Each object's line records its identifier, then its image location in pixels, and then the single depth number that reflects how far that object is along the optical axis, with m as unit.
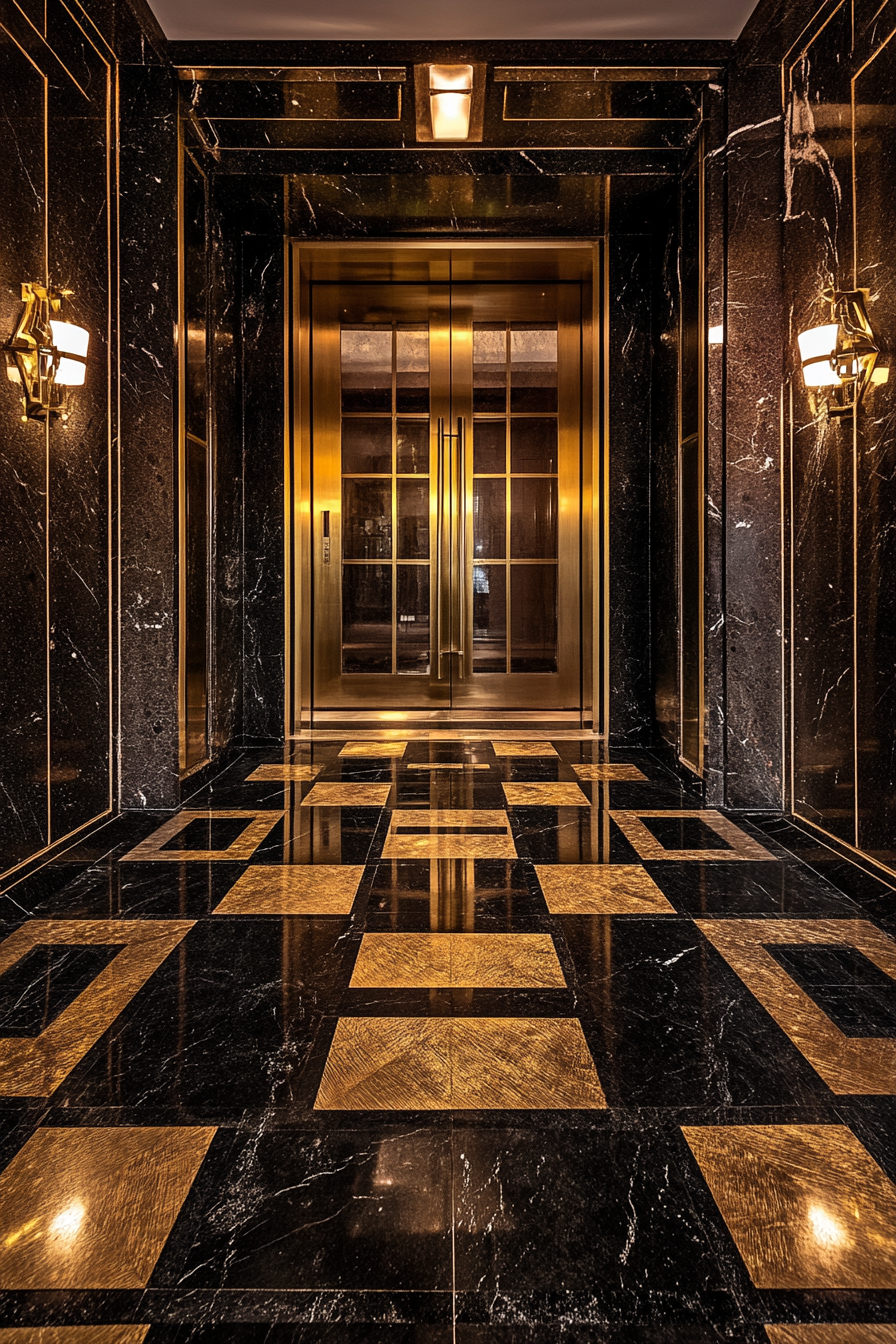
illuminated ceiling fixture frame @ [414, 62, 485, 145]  3.66
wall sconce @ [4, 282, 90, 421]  2.66
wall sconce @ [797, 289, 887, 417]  2.76
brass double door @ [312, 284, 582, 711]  5.85
